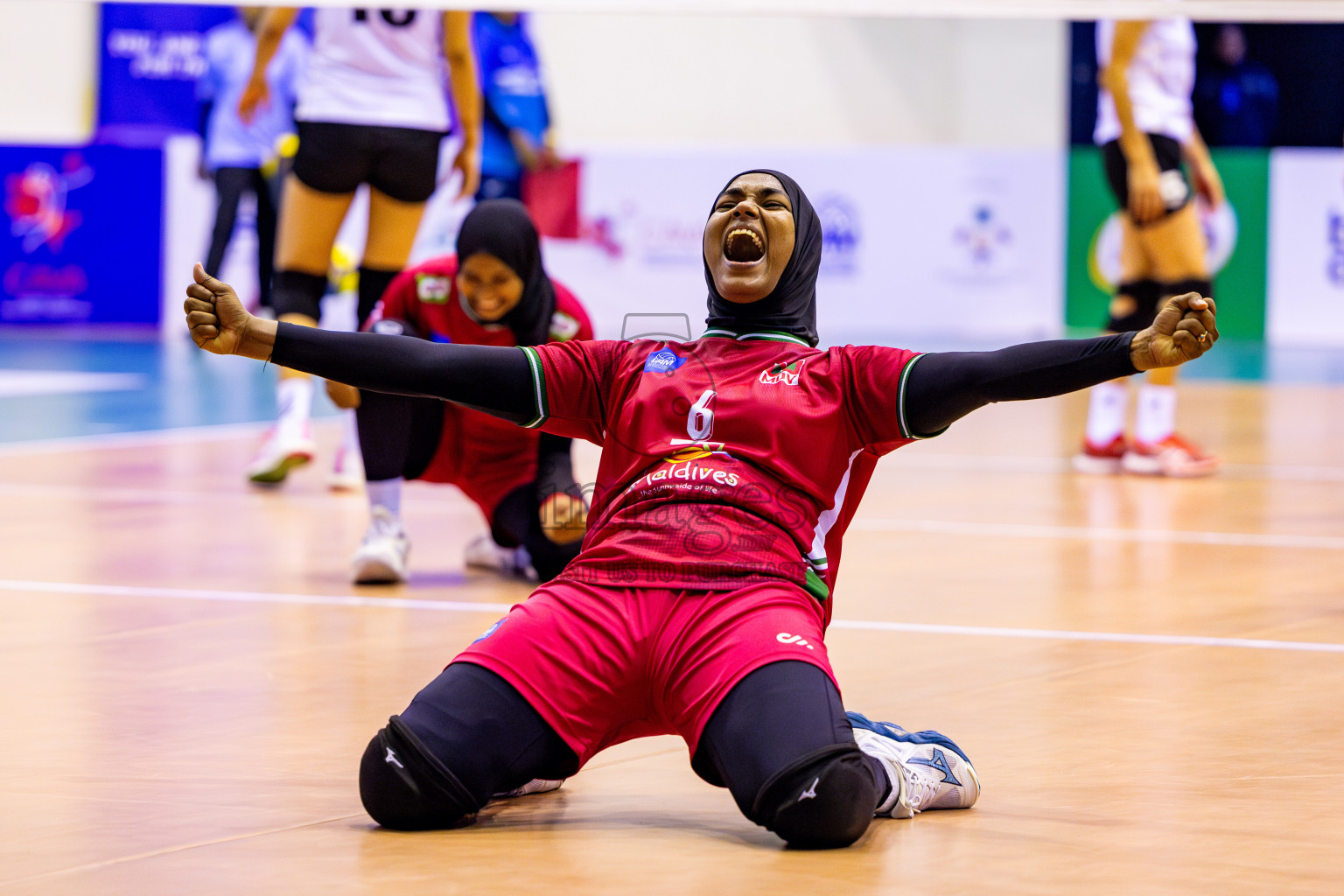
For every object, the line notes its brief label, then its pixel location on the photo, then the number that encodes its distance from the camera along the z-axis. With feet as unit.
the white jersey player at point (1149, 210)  50.26
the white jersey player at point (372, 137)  42.55
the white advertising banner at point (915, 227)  96.73
